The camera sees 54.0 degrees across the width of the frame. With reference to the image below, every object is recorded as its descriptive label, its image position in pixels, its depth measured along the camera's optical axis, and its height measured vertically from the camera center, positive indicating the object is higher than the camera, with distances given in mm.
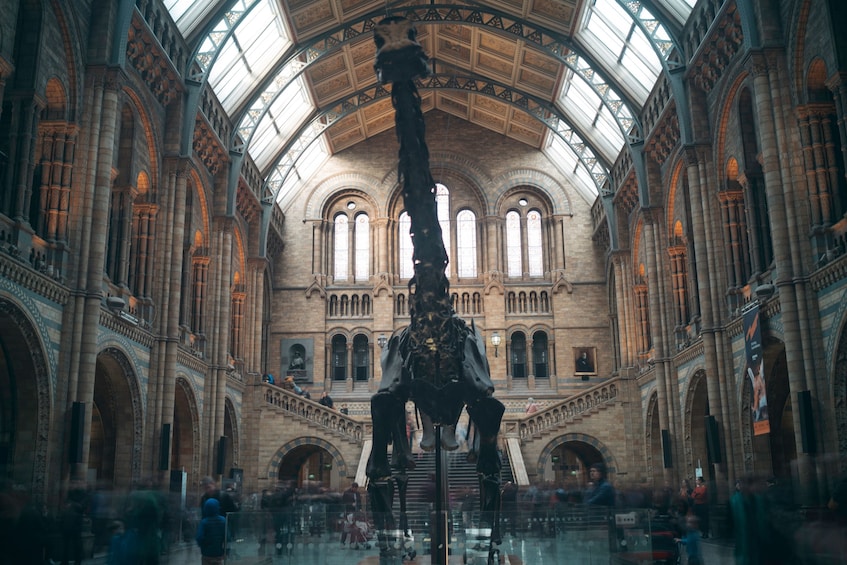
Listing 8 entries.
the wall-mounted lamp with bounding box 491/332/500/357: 37834 +6588
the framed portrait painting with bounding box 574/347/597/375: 38906 +5721
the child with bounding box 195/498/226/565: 10062 -492
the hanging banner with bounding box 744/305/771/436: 19219 +2644
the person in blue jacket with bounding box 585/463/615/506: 11625 -80
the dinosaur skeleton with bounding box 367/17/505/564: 9680 +1662
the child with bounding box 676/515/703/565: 10523 -734
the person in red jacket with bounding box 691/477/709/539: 14781 -366
